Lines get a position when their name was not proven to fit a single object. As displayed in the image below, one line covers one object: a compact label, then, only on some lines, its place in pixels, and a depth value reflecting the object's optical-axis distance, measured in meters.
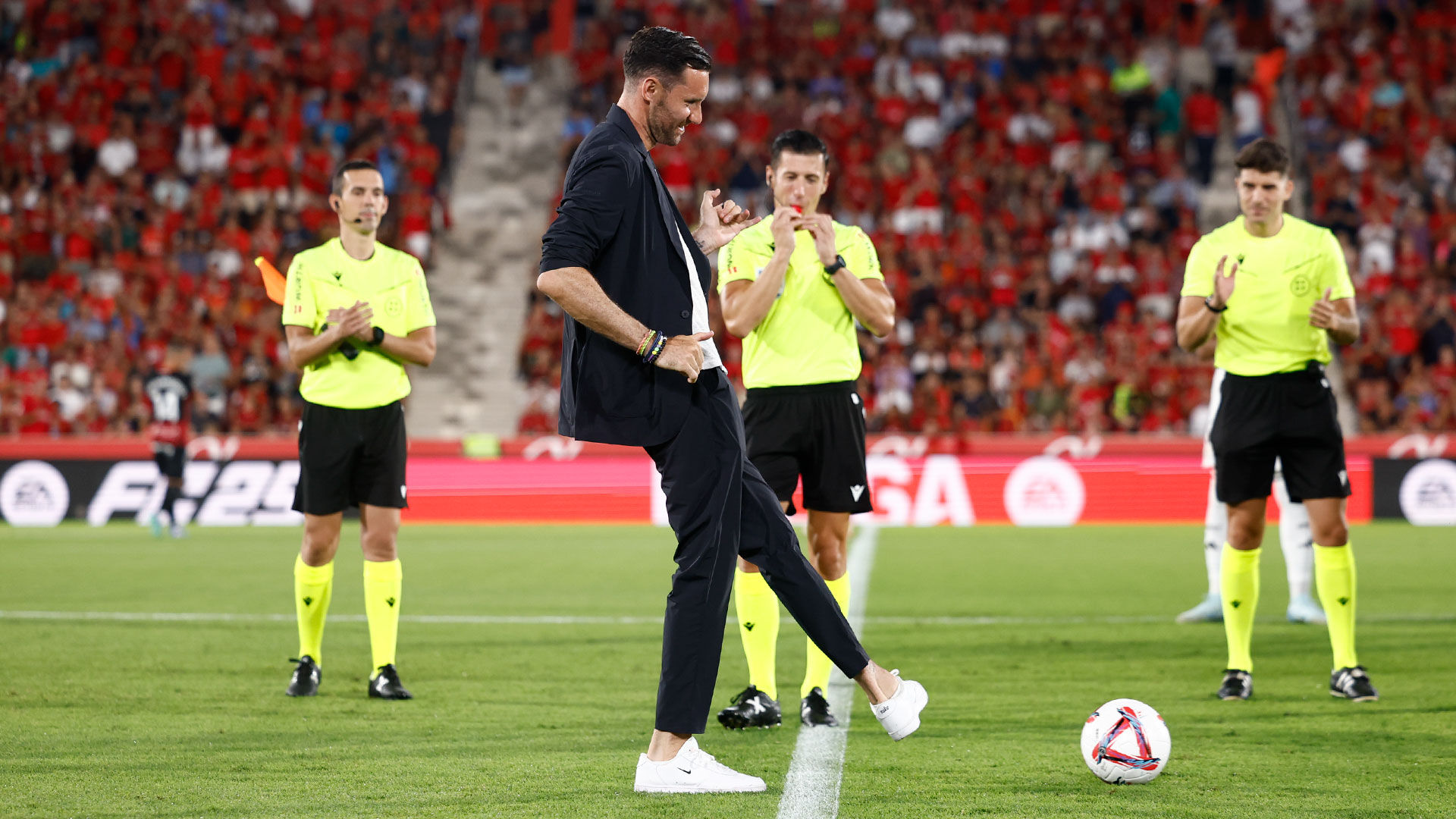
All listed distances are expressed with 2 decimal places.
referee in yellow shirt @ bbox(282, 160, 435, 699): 12.66
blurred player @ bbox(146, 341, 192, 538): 30.77
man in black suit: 8.57
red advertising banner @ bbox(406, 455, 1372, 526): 33.72
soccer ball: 9.02
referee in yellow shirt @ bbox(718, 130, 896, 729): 11.32
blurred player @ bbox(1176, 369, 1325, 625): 17.62
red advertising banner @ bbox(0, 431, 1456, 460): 33.91
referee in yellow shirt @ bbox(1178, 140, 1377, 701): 12.41
